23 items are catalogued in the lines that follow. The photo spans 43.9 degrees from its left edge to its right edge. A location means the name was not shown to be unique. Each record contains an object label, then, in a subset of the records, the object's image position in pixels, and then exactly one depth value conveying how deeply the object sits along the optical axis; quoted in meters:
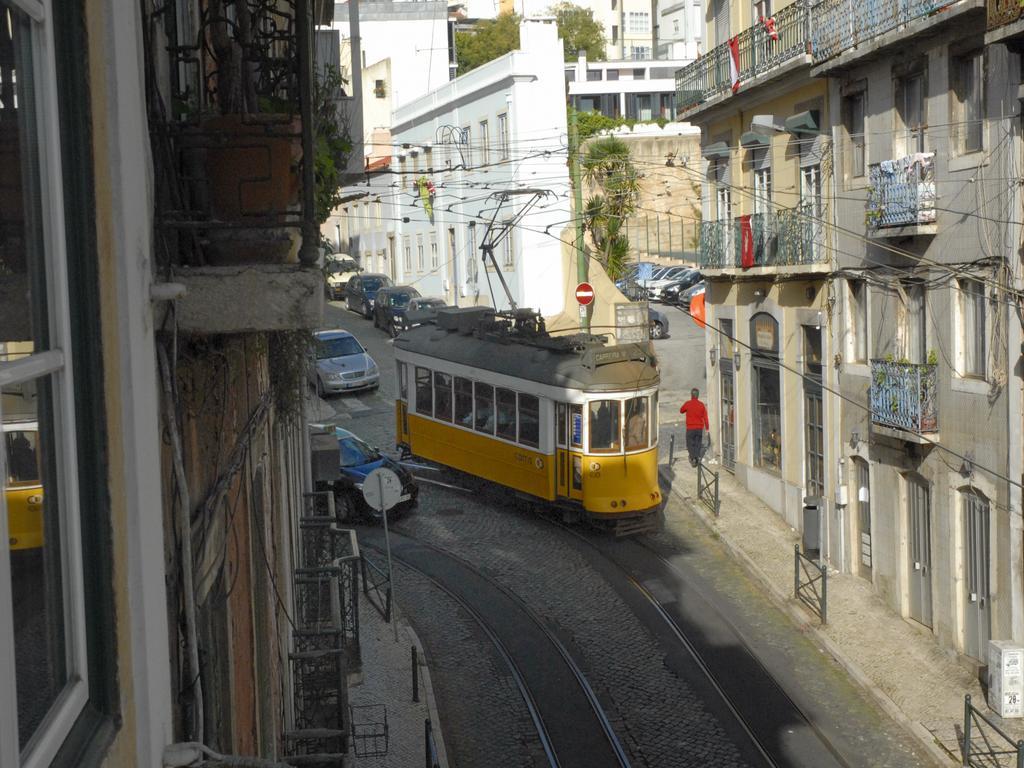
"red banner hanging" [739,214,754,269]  22.09
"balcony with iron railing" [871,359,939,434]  16.30
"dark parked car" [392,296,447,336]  36.91
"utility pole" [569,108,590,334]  32.41
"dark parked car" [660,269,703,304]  43.15
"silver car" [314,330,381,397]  31.53
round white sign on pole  15.78
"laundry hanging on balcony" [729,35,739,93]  22.84
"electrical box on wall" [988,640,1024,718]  13.73
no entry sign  28.59
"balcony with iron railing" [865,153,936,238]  16.16
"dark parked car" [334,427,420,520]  21.27
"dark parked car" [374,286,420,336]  40.22
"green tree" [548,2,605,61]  68.56
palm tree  38.12
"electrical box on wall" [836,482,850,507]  19.50
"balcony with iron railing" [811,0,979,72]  15.95
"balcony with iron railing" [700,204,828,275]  19.95
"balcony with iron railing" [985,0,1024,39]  13.06
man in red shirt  23.89
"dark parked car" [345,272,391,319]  44.97
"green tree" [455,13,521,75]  60.38
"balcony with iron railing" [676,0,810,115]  20.20
